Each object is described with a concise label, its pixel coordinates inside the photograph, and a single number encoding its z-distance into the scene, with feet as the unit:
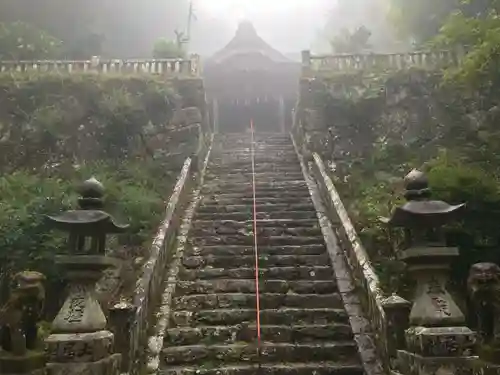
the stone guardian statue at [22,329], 19.19
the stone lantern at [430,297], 18.10
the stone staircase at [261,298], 22.12
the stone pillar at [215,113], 79.32
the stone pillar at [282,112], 80.49
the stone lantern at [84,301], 18.24
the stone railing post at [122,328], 19.76
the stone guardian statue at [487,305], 19.85
